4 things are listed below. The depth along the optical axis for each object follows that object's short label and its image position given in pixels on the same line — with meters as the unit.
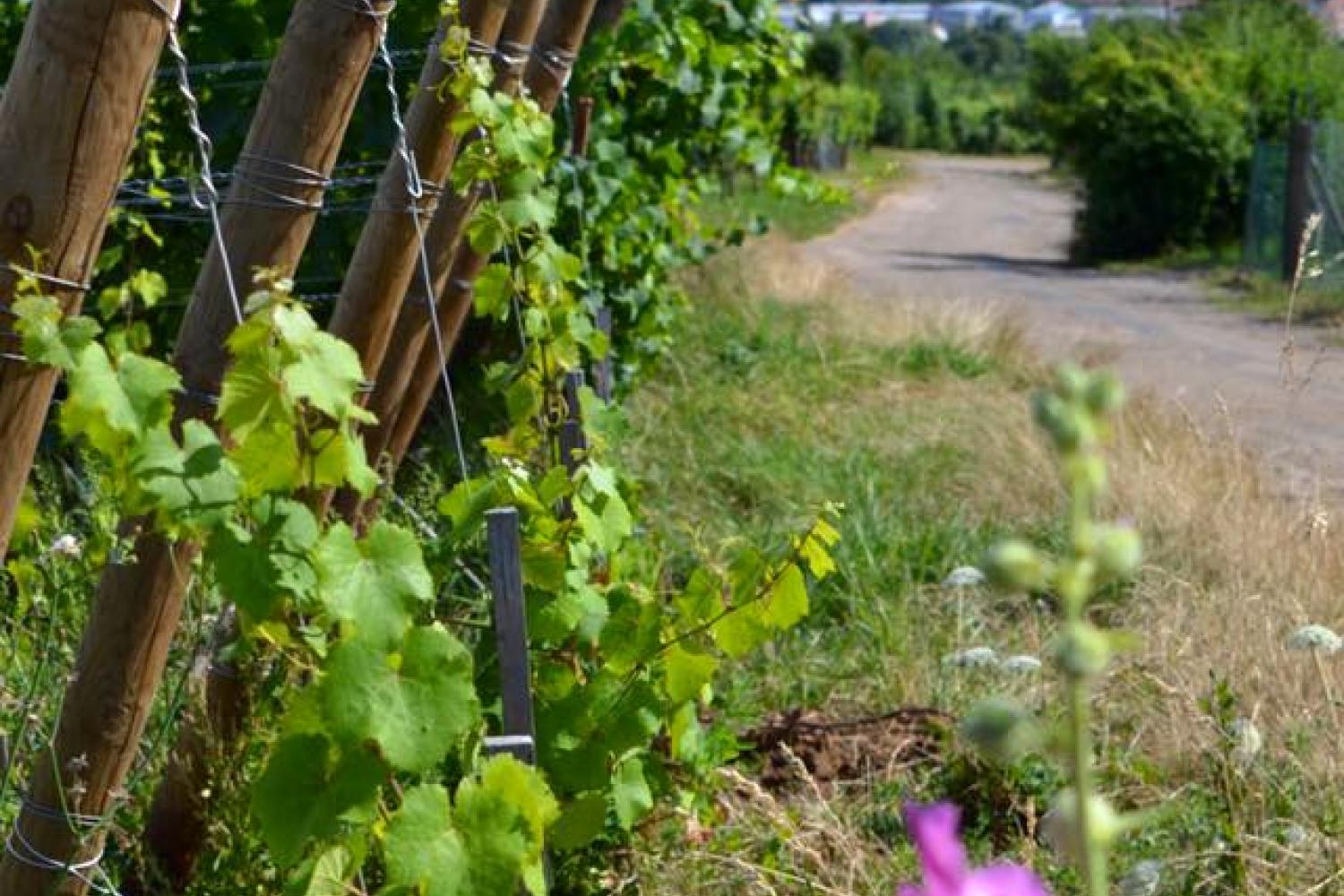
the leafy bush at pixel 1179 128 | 24.70
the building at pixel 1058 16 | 118.61
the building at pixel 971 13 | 147.85
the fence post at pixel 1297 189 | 19.94
